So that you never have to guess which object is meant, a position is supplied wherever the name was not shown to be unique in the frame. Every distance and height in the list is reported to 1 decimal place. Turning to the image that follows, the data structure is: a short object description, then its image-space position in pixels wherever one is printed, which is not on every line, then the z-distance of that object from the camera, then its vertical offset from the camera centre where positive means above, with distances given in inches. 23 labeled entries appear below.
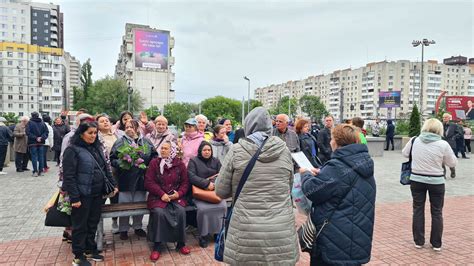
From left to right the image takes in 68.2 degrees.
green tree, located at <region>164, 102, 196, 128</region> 2637.8 +46.6
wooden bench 182.2 -49.3
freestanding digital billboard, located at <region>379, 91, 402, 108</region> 2169.0 +130.4
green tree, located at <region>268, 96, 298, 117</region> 3464.1 +131.4
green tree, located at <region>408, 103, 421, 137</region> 780.0 -4.4
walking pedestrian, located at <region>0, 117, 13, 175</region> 418.9 -27.8
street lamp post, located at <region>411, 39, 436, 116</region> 1150.3 +259.9
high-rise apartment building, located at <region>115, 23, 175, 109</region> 2785.4 +472.2
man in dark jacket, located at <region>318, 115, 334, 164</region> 295.4 -18.0
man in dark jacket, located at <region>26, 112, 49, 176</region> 411.2 -25.3
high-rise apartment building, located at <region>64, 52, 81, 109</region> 5614.2 +745.5
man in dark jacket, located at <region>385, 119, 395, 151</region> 737.0 -27.1
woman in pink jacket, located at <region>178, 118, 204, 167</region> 219.6 -14.1
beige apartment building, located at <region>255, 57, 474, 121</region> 4579.2 +532.8
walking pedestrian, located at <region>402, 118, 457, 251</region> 183.3 -28.7
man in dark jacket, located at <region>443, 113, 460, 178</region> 476.4 -14.4
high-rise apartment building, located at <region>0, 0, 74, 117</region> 3735.2 +597.2
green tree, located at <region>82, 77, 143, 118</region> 2177.7 +122.6
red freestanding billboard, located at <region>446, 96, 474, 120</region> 1453.0 +73.4
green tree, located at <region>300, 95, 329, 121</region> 3720.5 +138.5
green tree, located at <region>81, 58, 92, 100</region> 2829.7 +352.4
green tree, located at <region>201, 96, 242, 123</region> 3649.1 +127.6
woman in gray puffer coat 102.7 -26.6
